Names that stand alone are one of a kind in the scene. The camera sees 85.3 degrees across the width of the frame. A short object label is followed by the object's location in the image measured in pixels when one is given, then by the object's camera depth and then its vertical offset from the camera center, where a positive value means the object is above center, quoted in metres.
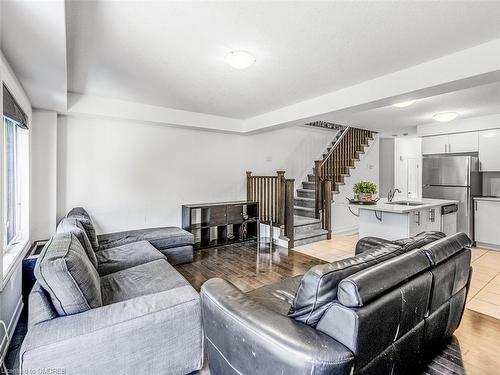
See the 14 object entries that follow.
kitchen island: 3.83 -0.48
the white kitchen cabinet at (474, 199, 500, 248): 4.61 -0.61
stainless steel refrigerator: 4.88 +0.09
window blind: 2.12 +0.67
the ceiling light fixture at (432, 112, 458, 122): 4.60 +1.22
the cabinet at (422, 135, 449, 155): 5.52 +0.89
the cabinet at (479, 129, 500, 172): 4.82 +0.67
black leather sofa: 1.11 -0.63
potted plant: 4.22 -0.07
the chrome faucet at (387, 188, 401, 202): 4.54 -0.16
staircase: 5.29 -0.11
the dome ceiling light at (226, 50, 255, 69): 2.38 +1.14
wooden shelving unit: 4.71 -0.64
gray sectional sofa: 1.35 -0.76
